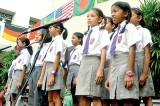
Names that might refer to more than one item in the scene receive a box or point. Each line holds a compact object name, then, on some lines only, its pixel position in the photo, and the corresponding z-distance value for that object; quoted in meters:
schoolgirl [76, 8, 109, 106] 2.41
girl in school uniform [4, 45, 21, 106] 4.18
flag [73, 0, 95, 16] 6.39
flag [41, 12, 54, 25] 7.82
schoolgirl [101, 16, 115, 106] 2.51
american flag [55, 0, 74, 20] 7.06
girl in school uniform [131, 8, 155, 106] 2.29
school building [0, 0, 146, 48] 10.25
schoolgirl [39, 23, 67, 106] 2.89
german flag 9.21
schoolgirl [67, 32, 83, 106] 3.55
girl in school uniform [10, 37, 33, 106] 3.86
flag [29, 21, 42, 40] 8.35
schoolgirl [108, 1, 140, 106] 2.04
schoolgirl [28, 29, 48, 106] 3.33
